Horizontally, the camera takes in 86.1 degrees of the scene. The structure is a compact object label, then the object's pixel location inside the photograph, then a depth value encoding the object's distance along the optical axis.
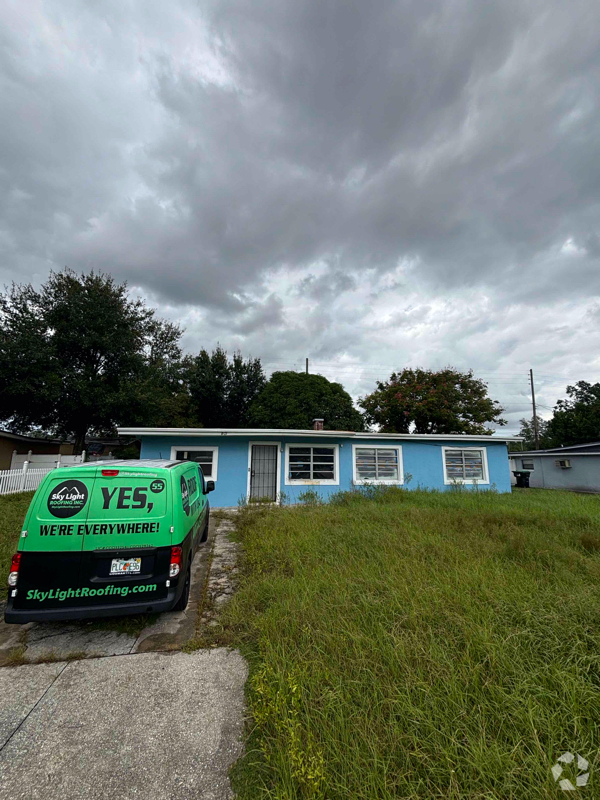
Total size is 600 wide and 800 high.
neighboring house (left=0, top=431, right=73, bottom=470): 16.11
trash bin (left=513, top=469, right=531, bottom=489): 20.36
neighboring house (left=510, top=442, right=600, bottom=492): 17.45
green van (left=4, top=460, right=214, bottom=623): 3.04
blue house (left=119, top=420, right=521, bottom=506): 10.57
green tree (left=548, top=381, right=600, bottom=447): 28.75
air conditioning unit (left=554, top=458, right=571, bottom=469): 18.65
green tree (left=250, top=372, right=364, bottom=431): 23.47
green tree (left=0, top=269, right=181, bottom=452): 15.74
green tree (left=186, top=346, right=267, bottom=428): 25.58
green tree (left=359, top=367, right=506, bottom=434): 23.94
